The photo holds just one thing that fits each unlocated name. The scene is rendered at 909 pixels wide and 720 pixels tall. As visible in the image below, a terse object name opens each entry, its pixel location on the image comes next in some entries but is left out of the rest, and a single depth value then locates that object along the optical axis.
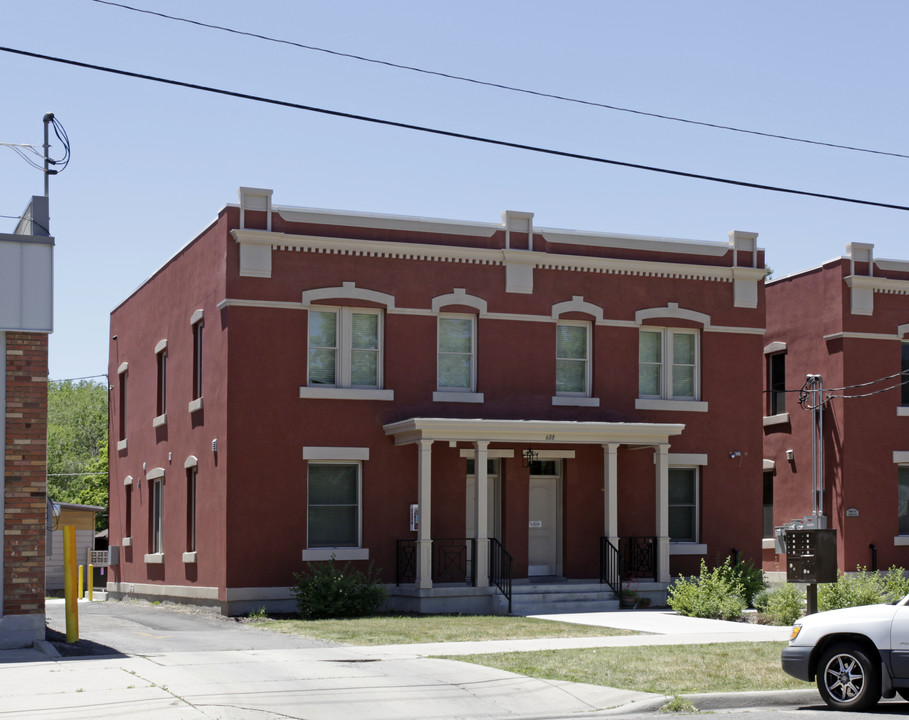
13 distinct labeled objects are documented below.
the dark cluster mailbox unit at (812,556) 16.38
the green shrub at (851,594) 21.52
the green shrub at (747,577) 25.20
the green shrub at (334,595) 23.42
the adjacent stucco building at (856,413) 30.59
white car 12.35
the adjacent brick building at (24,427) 16.58
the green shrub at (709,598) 22.89
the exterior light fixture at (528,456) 26.36
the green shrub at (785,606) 21.50
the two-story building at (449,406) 24.78
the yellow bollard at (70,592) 17.03
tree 73.81
